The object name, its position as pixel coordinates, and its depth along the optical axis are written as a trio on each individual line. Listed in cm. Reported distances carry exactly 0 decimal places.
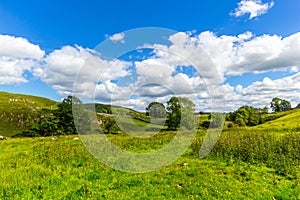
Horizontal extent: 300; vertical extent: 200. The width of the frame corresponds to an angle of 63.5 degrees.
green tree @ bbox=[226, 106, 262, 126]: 8611
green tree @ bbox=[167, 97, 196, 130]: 4866
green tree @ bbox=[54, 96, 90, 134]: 6156
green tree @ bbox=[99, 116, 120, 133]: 5621
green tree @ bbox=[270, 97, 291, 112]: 14100
